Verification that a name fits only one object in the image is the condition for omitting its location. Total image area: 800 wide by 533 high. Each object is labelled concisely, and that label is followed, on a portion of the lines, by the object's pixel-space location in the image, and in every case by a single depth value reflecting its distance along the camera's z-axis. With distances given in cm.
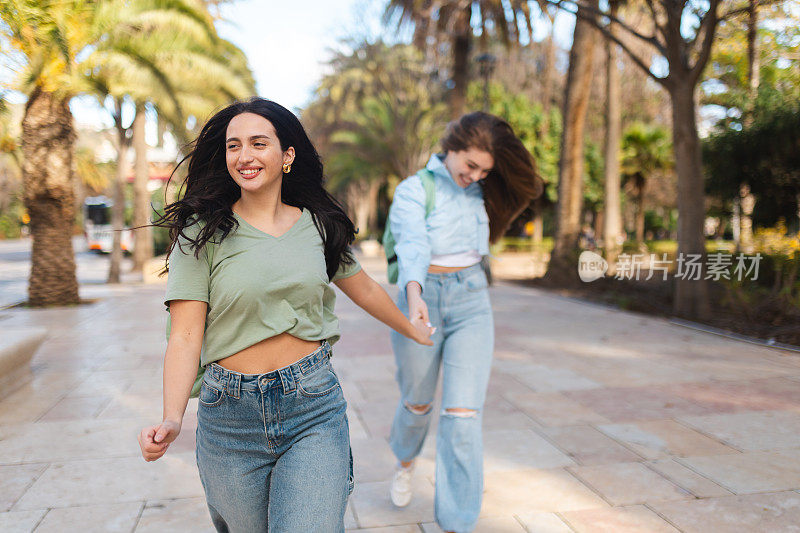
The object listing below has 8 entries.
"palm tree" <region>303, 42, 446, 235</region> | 2755
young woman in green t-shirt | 185
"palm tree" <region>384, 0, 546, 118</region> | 1573
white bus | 3956
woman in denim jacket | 283
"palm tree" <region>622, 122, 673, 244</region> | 2736
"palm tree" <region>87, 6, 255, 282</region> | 1273
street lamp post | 1705
